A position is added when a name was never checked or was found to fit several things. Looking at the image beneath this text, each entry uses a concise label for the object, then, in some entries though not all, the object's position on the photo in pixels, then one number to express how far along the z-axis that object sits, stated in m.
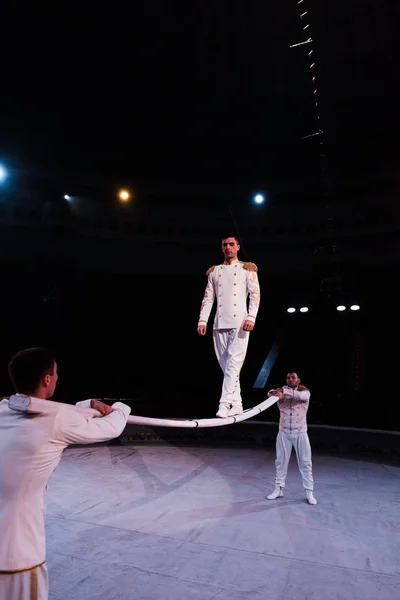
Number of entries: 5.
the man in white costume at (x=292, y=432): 7.36
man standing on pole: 5.14
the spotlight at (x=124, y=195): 16.30
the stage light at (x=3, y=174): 14.13
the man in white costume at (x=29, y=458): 2.18
